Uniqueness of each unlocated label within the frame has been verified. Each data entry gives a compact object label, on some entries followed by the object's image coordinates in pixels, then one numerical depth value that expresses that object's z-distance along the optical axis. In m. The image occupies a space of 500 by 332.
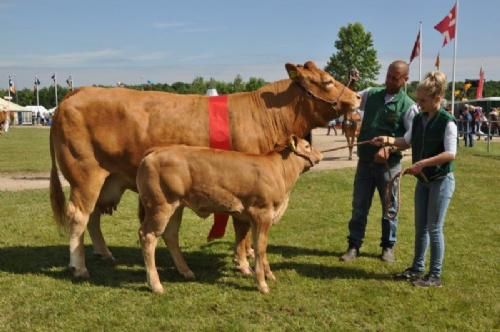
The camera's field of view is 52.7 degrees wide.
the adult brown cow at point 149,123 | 5.48
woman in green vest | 5.00
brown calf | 4.96
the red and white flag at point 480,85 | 44.83
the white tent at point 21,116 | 65.94
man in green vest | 6.10
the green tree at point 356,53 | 64.19
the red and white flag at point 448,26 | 26.23
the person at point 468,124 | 24.39
